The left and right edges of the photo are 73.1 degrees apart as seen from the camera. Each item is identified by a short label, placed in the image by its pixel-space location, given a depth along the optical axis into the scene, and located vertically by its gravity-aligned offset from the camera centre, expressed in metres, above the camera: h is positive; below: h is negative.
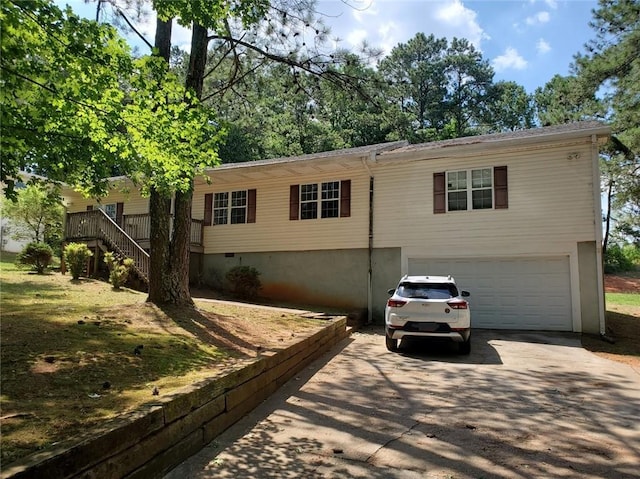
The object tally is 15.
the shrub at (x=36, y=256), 13.91 +0.35
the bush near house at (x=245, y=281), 15.24 -0.34
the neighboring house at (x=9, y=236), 21.86 +1.66
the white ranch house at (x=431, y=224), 12.10 +1.63
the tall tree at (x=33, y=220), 18.41 +2.18
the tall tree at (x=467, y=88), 38.94 +17.09
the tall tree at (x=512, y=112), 37.81 +14.46
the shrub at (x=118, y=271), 12.61 -0.06
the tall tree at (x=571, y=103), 18.77 +8.66
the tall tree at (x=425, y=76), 38.88 +17.99
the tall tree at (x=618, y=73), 16.39 +8.32
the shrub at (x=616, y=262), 31.46 +1.28
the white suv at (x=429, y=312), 8.44 -0.73
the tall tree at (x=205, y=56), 7.04 +4.70
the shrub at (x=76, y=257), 13.27 +0.33
